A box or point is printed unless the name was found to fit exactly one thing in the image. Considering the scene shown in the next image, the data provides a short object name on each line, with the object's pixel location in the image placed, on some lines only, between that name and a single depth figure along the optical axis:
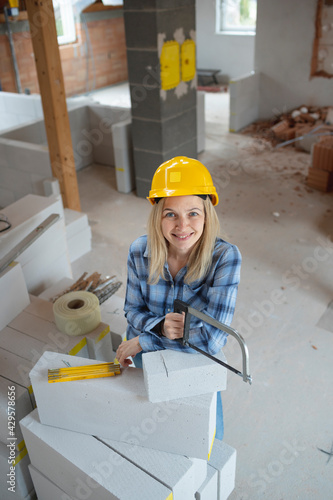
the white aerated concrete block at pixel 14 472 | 2.08
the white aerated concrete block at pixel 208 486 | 1.89
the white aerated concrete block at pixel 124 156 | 5.49
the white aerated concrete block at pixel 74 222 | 4.26
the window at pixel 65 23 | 10.41
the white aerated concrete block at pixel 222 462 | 1.97
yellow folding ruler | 1.78
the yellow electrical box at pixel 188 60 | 5.21
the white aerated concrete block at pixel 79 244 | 4.31
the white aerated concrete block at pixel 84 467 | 1.66
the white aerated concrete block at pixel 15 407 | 2.06
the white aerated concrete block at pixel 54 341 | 2.38
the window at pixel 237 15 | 10.87
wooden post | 3.84
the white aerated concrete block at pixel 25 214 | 2.88
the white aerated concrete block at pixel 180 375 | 1.62
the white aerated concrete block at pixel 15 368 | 2.18
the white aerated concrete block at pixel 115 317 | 2.71
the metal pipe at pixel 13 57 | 9.05
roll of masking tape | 2.39
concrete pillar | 4.69
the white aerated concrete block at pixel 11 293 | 2.51
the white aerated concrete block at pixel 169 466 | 1.70
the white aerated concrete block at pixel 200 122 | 6.53
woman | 1.67
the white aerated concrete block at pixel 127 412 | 1.70
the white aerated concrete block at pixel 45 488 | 1.97
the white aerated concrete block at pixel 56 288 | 3.08
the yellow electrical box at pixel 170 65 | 4.86
